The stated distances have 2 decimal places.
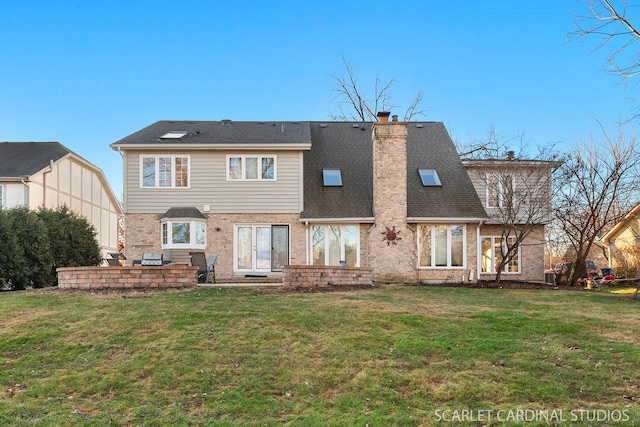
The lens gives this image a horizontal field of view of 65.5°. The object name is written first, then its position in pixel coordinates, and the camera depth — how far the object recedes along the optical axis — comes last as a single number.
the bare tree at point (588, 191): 17.31
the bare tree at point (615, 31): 11.63
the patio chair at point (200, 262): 14.71
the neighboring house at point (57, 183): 20.48
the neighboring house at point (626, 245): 20.64
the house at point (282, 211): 16.56
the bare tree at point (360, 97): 30.03
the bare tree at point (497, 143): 18.98
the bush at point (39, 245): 13.73
